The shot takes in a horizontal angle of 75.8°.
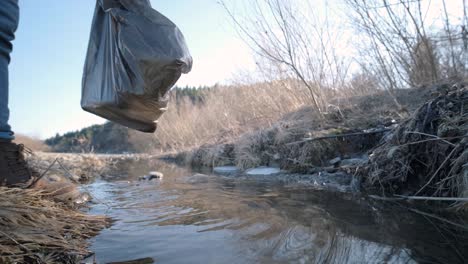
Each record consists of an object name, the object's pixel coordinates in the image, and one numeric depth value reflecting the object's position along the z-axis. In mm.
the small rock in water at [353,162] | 3067
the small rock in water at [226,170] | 5470
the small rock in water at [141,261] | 1219
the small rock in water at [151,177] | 4871
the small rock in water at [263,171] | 4580
